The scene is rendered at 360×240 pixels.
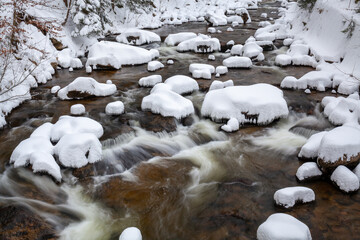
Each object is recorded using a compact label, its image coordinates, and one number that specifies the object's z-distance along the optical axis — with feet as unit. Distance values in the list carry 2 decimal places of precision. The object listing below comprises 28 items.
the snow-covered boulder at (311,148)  16.69
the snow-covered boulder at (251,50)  34.40
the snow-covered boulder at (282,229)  10.30
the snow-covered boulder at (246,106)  20.63
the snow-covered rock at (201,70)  28.66
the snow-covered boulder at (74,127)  18.01
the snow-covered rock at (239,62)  31.63
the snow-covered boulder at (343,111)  19.69
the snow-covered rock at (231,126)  20.15
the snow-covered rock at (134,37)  42.30
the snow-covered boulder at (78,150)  15.89
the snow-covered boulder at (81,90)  24.68
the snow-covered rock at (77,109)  21.85
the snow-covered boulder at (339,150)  14.30
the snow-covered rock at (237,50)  36.42
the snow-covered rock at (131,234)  11.24
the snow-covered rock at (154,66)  31.45
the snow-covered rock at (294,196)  13.42
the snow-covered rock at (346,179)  14.05
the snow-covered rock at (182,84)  25.05
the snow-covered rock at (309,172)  15.17
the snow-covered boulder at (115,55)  32.17
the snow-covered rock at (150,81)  27.17
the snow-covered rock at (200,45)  38.09
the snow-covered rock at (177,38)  41.91
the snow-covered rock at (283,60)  31.86
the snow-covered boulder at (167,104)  21.07
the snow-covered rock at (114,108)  21.84
